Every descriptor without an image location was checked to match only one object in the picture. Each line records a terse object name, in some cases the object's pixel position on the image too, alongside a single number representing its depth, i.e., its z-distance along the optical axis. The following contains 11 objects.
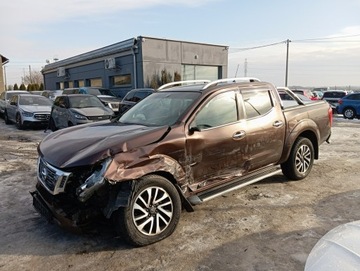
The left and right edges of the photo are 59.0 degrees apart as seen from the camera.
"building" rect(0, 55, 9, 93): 36.91
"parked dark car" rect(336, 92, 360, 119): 17.47
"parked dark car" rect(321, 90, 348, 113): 20.38
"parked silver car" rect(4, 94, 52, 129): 12.94
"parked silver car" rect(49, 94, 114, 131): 10.61
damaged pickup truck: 3.38
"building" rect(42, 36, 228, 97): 23.66
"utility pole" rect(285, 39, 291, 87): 36.19
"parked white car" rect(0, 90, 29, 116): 16.95
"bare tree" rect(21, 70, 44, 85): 73.53
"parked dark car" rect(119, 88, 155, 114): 13.48
